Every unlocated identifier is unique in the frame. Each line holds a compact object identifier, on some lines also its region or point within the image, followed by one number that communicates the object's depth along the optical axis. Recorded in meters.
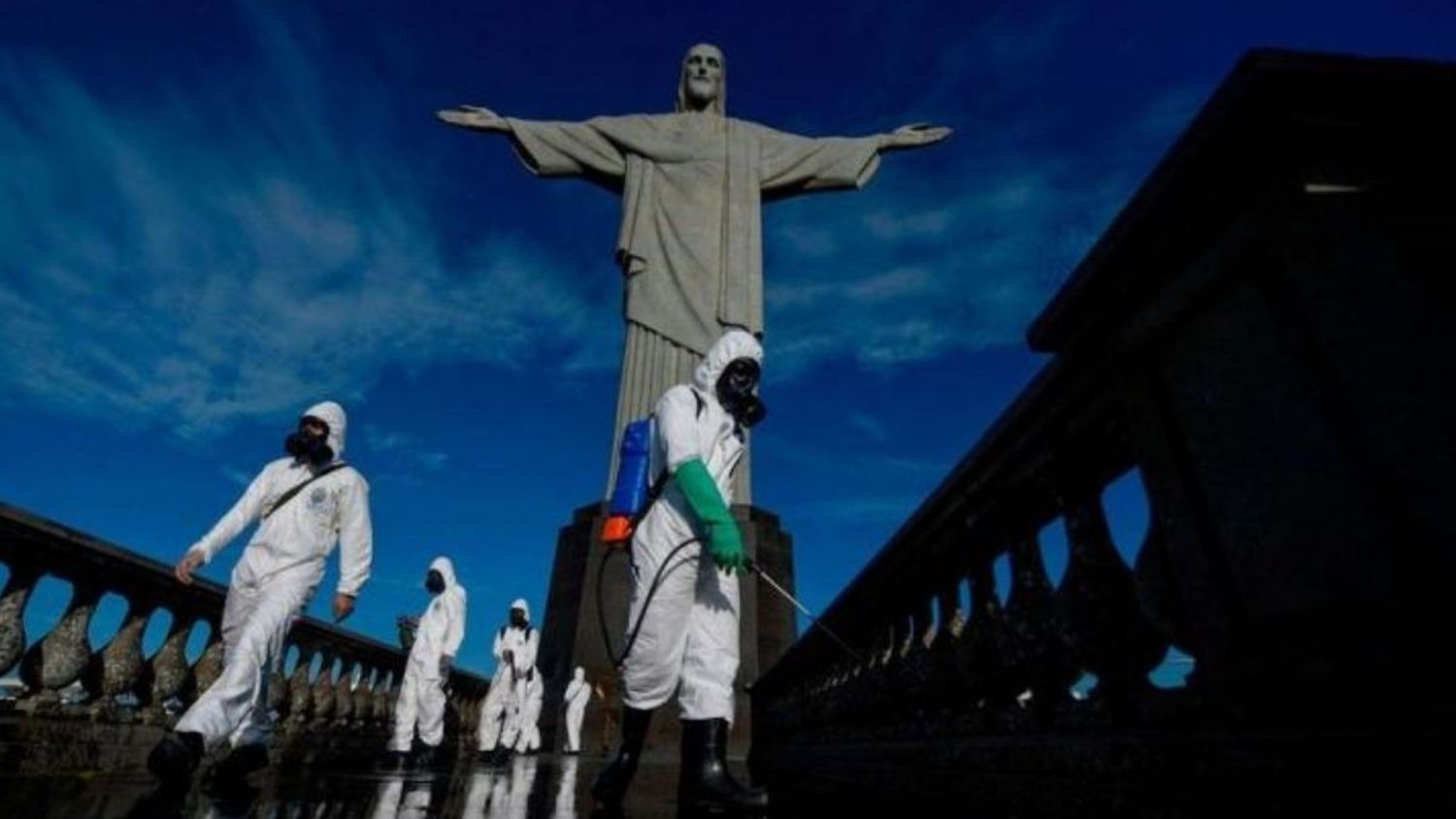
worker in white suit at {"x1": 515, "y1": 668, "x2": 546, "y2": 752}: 12.37
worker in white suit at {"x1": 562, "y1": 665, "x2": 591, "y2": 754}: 8.37
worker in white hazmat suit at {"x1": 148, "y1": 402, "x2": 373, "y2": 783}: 3.54
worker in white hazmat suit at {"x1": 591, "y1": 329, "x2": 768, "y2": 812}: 3.14
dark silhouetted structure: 1.03
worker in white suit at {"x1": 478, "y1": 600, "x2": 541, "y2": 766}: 11.59
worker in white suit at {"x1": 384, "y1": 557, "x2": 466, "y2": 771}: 8.48
